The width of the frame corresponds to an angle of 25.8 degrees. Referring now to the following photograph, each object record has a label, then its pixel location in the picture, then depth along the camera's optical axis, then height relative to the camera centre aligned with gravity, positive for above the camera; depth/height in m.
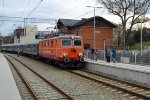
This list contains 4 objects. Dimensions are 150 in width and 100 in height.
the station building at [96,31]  60.56 +3.56
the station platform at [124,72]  17.95 -1.48
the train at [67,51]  27.72 -0.12
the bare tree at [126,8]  52.25 +6.79
